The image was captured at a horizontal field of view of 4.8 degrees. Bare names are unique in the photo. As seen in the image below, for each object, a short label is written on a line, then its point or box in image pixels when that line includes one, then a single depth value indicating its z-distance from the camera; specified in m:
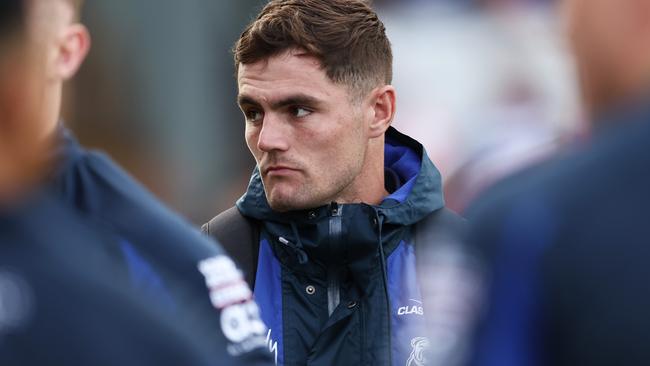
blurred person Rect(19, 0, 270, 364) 7.22
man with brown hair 8.49
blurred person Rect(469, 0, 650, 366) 6.12
